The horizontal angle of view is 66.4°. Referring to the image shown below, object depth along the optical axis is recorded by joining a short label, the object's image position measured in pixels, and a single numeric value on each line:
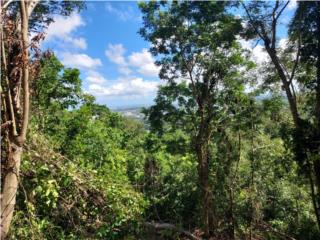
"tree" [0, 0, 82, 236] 1.98
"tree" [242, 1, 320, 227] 6.12
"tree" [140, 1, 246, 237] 7.63
